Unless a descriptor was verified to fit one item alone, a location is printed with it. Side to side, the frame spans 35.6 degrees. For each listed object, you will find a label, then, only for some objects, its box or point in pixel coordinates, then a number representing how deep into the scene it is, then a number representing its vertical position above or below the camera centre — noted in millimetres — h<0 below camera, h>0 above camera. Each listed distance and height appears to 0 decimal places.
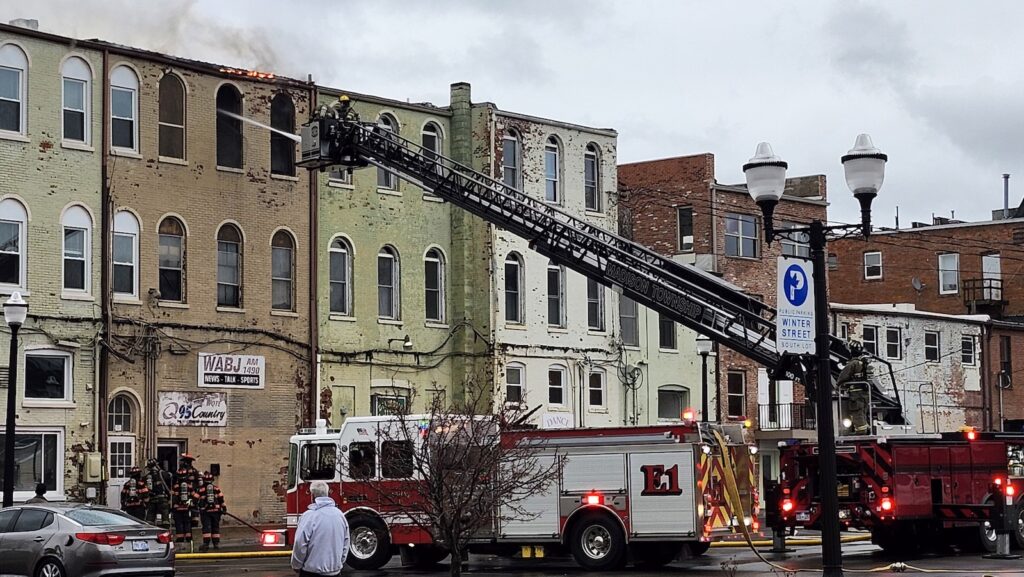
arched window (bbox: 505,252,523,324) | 42938 +2867
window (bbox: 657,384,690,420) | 47062 -273
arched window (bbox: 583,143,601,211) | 45344 +6142
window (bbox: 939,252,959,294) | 66875 +4799
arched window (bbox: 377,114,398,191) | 40450 +5611
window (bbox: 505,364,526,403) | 42500 +304
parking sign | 16531 +835
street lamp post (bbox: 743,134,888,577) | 15820 +1550
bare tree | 17078 -936
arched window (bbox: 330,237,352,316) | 39469 +2972
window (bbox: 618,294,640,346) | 46188 +2025
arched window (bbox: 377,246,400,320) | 40469 +2876
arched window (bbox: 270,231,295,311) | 38250 +3047
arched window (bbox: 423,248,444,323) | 41656 +2896
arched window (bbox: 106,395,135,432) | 34719 -336
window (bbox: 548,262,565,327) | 44344 +2800
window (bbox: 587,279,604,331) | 45219 +2446
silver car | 20406 -1855
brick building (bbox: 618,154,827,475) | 49219 +4774
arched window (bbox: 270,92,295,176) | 38375 +6285
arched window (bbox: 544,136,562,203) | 44156 +6208
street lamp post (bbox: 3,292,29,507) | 25344 +442
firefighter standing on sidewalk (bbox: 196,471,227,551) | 31641 -2208
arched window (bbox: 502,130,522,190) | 43031 +6371
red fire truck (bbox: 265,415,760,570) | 24375 -1659
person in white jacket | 14109 -1300
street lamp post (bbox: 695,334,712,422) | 34431 +928
